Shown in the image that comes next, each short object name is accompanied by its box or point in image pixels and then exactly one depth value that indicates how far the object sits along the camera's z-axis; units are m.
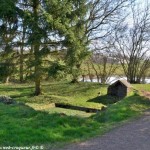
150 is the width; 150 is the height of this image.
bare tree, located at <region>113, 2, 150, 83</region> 36.06
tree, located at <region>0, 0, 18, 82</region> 19.05
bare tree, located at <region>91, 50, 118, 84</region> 39.69
